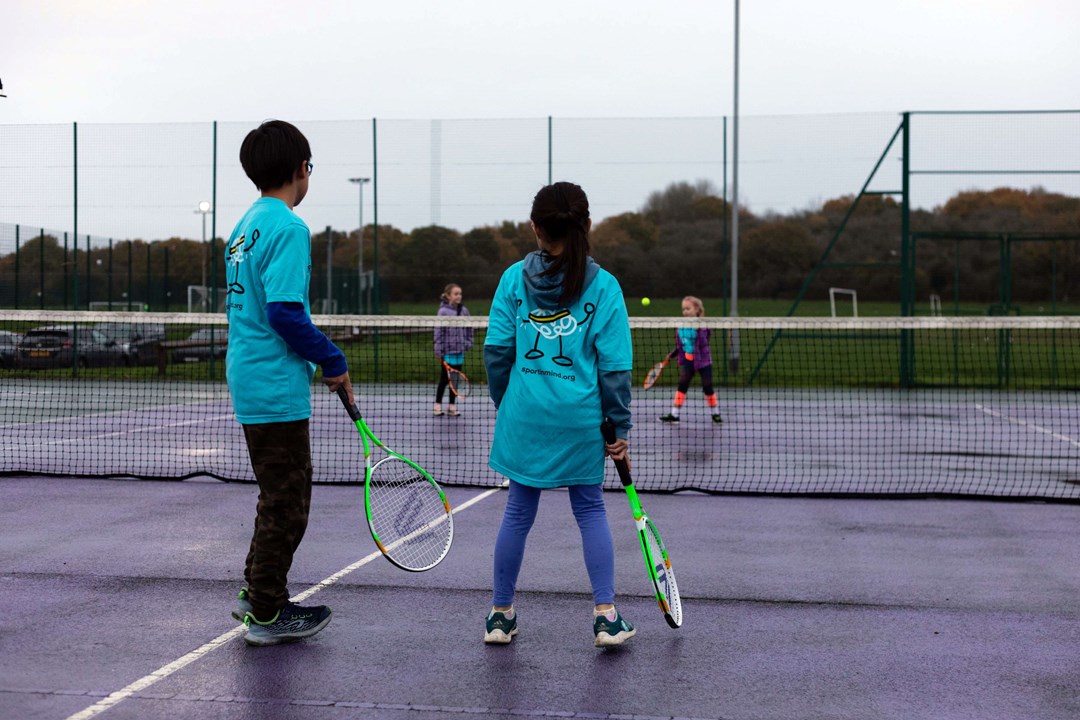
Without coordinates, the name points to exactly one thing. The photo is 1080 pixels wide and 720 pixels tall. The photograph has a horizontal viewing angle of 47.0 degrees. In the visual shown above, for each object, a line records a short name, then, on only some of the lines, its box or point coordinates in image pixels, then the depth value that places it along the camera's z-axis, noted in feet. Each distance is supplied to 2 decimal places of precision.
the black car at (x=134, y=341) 77.71
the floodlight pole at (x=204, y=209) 75.97
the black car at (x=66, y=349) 70.44
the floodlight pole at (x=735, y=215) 71.00
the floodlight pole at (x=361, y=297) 80.62
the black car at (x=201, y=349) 75.72
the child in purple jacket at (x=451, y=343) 50.47
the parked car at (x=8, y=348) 68.64
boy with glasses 15.02
